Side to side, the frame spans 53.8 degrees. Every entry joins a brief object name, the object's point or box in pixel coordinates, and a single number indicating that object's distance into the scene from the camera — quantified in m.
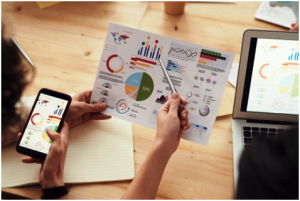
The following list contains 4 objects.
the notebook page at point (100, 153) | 0.74
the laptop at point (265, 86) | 0.69
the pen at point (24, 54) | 0.95
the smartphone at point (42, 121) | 0.73
